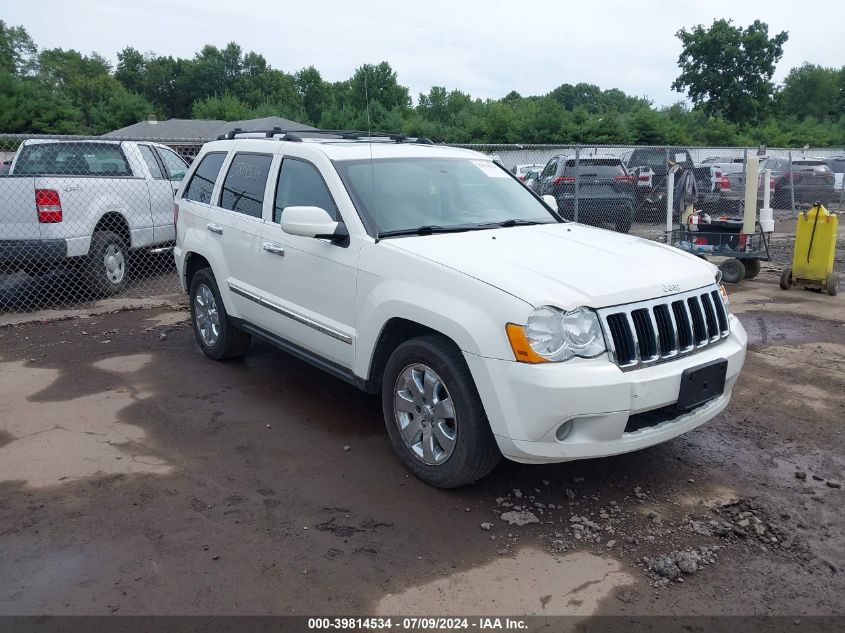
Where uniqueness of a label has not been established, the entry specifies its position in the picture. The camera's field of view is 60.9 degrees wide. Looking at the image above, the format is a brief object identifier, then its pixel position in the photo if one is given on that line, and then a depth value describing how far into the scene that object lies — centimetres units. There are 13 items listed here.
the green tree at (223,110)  4516
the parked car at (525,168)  2318
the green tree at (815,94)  6250
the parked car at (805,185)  1994
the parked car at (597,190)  1344
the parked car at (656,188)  1558
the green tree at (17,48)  6781
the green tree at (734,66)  4866
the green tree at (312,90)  5766
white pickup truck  799
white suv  347
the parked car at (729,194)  1508
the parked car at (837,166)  2333
